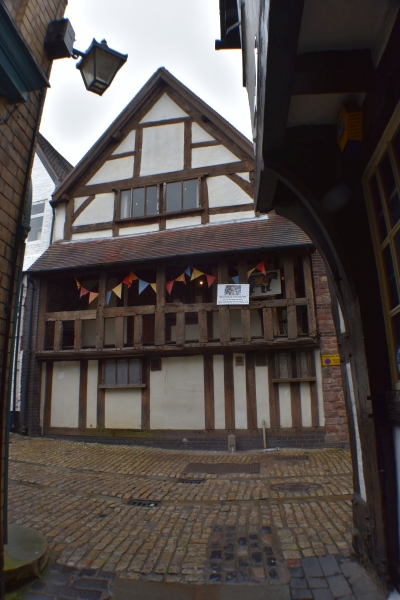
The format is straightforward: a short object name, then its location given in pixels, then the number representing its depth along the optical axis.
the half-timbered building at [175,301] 9.09
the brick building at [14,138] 2.98
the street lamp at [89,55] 3.77
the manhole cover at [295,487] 5.42
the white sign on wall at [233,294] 9.26
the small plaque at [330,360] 8.86
